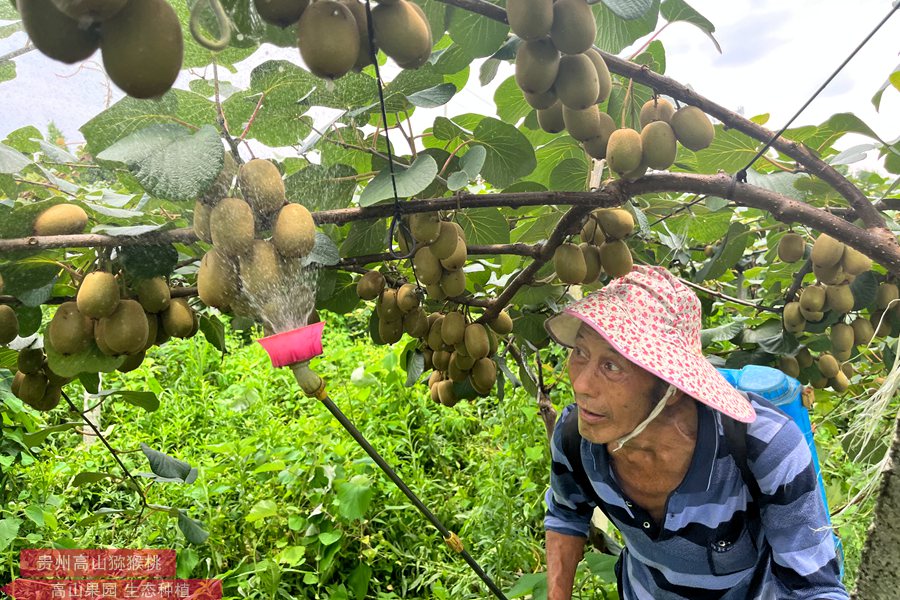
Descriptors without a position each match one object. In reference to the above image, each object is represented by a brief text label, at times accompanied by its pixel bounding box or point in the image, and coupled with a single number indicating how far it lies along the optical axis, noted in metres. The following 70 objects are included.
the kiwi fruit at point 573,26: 0.82
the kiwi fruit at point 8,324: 1.14
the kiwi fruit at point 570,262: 1.30
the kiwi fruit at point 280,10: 0.57
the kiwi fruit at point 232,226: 0.80
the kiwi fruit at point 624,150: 1.04
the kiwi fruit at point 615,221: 1.26
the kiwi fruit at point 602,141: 1.09
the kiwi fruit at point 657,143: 1.06
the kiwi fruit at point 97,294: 0.98
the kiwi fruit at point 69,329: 1.05
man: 1.10
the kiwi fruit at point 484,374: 1.73
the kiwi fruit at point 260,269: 0.82
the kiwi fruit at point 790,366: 1.87
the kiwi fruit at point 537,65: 0.88
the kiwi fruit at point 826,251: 1.50
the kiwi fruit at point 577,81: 0.90
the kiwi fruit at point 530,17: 0.79
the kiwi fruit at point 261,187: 0.84
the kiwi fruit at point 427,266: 1.28
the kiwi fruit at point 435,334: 1.69
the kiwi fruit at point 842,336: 1.73
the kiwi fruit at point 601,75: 0.96
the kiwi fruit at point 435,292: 1.39
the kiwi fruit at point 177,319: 1.17
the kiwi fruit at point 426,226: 1.20
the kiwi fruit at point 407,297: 1.52
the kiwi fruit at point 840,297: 1.63
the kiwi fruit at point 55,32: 0.43
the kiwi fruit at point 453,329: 1.62
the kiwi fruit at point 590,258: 1.34
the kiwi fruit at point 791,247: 1.65
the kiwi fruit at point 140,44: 0.45
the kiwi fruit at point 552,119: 1.06
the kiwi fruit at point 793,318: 1.73
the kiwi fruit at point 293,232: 0.81
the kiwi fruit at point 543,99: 0.94
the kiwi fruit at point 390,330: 1.59
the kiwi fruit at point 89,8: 0.41
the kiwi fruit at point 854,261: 1.54
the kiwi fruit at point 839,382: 1.91
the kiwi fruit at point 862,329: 1.75
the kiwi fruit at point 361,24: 0.64
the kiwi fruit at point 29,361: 1.35
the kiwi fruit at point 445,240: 1.23
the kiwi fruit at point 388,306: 1.55
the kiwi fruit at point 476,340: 1.62
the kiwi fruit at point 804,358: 1.88
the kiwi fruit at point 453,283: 1.35
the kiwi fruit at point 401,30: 0.65
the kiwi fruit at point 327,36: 0.59
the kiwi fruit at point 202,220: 0.84
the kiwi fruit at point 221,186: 0.83
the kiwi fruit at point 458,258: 1.26
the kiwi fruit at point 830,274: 1.56
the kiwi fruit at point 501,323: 1.71
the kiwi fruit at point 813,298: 1.64
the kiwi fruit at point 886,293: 1.67
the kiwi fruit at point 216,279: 0.85
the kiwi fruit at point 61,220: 0.95
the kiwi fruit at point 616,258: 1.32
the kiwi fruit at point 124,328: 1.03
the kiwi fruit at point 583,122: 1.02
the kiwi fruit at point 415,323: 1.61
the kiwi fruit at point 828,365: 1.85
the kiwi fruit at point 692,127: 1.08
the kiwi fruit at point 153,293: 1.09
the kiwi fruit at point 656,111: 1.12
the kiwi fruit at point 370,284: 1.50
